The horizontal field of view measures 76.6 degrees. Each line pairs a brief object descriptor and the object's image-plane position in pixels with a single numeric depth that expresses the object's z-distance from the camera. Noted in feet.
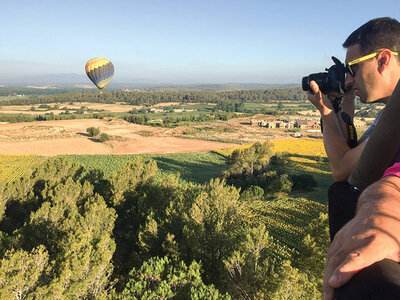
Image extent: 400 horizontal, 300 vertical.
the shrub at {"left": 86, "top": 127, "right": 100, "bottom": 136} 285.23
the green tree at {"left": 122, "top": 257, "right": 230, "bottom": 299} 34.04
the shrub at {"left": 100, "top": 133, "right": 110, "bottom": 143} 269.44
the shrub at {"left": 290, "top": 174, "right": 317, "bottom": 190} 145.79
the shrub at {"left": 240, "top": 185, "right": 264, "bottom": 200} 123.75
